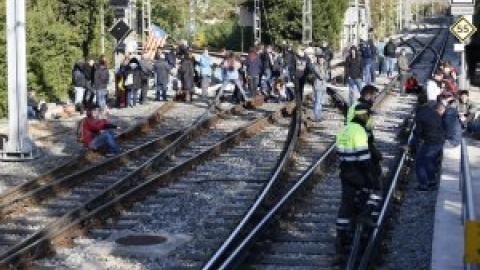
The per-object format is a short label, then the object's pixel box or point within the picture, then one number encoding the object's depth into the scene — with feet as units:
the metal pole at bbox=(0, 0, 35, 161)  60.54
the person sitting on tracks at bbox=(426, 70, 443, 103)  64.50
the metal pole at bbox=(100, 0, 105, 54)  123.85
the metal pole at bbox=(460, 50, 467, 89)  77.05
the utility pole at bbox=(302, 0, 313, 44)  165.89
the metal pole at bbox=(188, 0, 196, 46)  182.41
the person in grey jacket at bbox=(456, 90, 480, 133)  64.59
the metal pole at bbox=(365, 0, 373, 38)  200.32
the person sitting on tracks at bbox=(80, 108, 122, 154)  60.90
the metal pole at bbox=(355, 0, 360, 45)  164.71
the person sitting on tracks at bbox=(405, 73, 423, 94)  101.73
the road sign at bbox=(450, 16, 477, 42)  78.28
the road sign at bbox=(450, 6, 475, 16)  74.95
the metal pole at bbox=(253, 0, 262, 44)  179.29
